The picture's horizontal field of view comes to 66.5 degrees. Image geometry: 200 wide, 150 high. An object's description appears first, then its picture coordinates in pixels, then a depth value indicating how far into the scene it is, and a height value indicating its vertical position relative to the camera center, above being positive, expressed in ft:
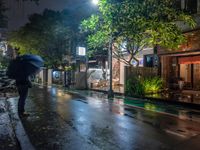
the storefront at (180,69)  36.43 +2.20
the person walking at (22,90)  18.39 -1.54
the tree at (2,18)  25.19 +10.52
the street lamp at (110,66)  33.06 +2.48
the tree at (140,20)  27.90 +10.75
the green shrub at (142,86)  32.59 -1.92
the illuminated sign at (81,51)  53.59 +9.27
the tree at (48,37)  61.05 +17.38
